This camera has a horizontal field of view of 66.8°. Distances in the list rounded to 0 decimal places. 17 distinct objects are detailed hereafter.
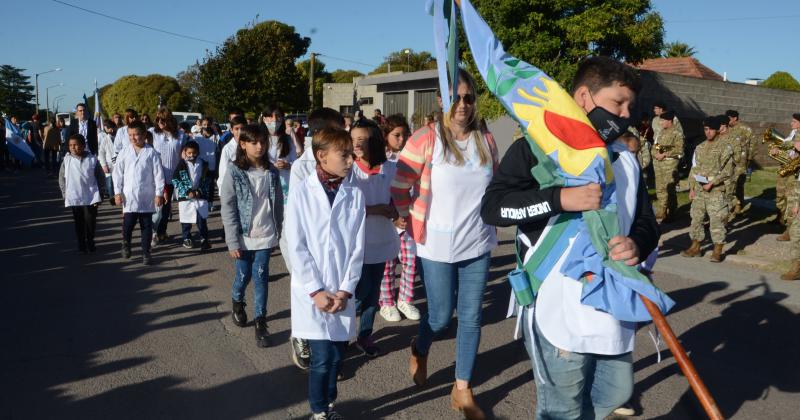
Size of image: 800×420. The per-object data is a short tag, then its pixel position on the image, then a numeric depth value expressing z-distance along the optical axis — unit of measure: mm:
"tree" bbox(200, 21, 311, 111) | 30484
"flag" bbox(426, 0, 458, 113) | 3043
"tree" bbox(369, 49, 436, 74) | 62031
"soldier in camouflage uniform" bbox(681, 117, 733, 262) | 8297
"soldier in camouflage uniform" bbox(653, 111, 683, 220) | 10617
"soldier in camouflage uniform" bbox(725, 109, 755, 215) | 9820
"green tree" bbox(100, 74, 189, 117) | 60531
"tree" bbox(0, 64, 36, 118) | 58938
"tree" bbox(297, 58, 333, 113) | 58256
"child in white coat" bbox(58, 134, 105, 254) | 8008
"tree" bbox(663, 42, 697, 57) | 48650
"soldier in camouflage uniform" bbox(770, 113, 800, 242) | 8500
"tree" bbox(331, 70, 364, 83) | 74544
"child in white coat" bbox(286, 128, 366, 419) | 3307
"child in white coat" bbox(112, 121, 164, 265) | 7730
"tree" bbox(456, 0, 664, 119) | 14849
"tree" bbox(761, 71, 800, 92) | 38938
